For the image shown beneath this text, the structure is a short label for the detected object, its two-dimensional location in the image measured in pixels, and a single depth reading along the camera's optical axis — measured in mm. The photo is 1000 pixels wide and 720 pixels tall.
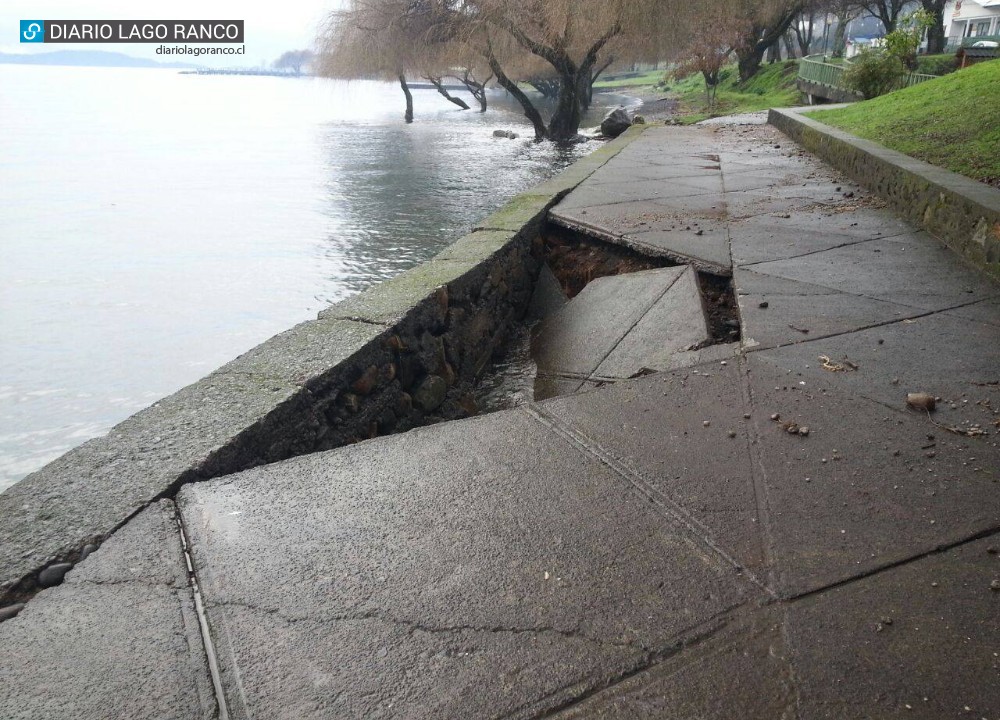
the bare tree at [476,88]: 26116
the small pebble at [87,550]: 1672
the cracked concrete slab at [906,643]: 1243
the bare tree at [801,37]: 45150
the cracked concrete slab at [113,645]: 1281
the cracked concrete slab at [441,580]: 1323
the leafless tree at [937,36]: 32888
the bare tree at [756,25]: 25859
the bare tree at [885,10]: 34219
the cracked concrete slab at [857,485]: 1637
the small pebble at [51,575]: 1606
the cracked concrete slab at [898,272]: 3396
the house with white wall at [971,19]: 48469
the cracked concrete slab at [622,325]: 3596
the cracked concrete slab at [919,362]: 2346
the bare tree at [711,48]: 24367
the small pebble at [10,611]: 1513
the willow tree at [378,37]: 18047
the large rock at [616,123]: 17719
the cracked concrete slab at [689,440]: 1779
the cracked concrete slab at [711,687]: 1246
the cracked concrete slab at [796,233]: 4277
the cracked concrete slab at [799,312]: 2984
